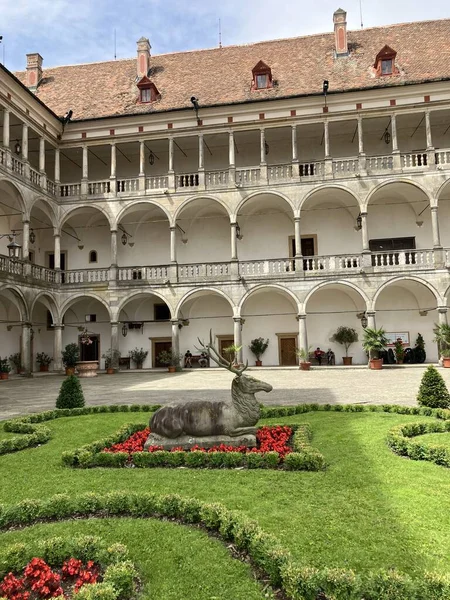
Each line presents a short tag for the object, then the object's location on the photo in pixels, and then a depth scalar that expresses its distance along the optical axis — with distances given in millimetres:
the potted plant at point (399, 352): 22088
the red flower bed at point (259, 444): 6504
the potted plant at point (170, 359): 22248
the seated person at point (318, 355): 23666
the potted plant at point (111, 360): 22750
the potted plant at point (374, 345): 20203
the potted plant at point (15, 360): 23359
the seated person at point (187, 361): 24750
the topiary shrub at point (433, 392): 9430
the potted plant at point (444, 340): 19531
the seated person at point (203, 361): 24516
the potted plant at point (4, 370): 20047
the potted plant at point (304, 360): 21266
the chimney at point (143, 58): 26891
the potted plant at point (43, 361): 24920
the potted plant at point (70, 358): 22047
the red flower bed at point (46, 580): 3201
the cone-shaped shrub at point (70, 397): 10773
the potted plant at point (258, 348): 24359
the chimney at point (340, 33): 25062
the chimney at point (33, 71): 27906
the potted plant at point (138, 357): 25281
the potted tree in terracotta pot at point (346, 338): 23531
